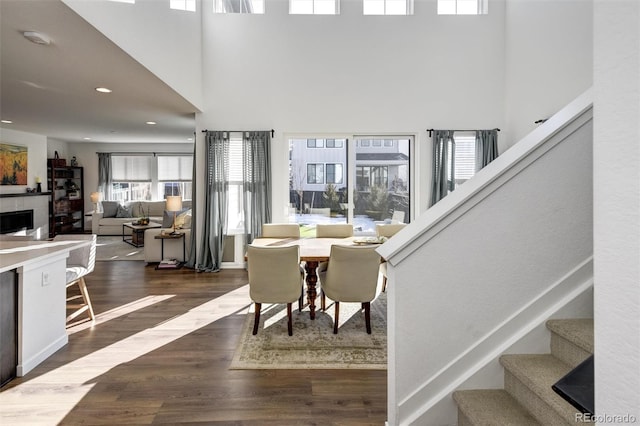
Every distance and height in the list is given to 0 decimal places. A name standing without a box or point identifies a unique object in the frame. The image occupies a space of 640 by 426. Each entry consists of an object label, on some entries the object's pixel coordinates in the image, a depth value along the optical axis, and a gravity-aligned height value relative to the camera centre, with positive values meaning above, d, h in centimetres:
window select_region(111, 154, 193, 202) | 1028 +80
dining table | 338 -43
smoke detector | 275 +128
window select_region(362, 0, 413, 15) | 558 +306
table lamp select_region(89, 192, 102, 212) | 957 +14
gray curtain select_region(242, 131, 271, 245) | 548 +36
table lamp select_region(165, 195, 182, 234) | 625 +2
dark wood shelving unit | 914 +13
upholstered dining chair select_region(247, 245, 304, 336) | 311 -61
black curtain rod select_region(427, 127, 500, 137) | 557 +117
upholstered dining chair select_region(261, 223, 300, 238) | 446 -32
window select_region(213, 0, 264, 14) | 548 +300
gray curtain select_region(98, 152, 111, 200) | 1011 +89
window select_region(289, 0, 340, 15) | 554 +303
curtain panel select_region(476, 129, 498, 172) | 551 +95
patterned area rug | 268 -114
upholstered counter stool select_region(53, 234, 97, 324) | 347 -58
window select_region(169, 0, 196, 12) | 450 +261
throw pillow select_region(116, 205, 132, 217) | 941 -20
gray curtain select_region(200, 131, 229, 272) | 554 +4
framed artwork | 756 +84
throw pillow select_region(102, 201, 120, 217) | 936 -13
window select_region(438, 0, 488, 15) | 560 +308
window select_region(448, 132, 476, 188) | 563 +76
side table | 571 -74
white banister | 168 -27
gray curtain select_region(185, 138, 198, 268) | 569 -39
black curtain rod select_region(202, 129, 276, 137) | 551 +112
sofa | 916 -26
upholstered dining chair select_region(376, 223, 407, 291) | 451 -31
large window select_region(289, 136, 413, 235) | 571 +40
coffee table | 786 -64
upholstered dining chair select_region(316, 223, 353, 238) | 450 -31
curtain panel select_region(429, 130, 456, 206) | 553 +66
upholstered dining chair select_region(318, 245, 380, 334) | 316 -61
